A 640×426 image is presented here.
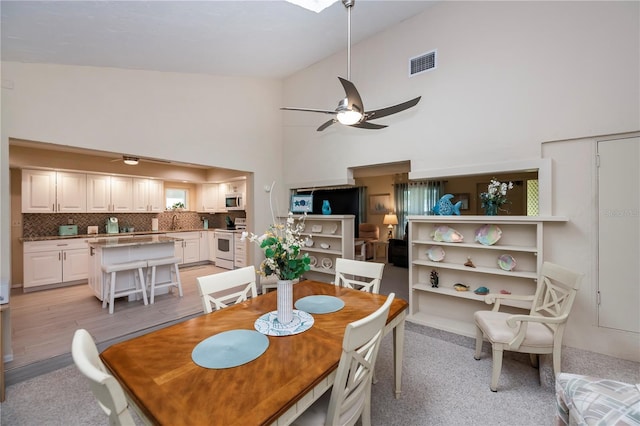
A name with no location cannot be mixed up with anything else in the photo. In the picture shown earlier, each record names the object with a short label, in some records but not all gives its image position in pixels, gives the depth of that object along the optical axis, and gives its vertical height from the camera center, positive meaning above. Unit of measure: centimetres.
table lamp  785 -25
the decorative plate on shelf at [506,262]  281 -56
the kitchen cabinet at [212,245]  677 -85
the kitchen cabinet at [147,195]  598 +43
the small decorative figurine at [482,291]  296 -91
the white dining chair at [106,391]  73 -52
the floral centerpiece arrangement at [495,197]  293 +16
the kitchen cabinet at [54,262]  454 -88
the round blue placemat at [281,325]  150 -69
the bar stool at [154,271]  394 -94
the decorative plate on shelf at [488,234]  289 -26
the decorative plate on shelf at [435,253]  331 -54
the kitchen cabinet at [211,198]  702 +41
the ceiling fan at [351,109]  208 +85
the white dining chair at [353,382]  111 -81
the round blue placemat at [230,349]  119 -68
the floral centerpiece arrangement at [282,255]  160 -27
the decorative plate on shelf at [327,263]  454 -89
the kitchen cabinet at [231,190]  654 +60
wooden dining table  91 -69
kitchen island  385 -65
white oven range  628 -88
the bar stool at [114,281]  354 -100
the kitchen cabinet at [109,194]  537 +42
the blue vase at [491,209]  293 +2
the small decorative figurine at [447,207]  328 +6
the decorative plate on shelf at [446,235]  317 -29
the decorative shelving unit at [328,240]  426 -49
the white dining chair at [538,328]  199 -97
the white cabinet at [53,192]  470 +42
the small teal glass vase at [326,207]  461 +9
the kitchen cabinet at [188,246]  633 -84
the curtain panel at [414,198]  711 +40
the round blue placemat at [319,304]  183 -69
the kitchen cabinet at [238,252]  602 -93
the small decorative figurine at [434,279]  333 -87
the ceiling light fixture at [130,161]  422 +89
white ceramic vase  161 -56
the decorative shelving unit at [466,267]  276 -65
